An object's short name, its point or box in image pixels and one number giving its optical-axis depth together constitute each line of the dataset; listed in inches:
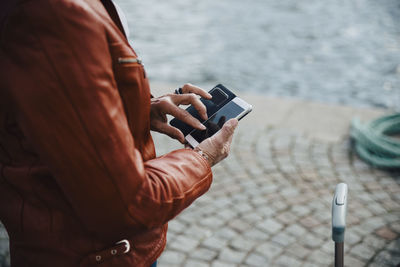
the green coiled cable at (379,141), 175.2
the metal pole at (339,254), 60.5
